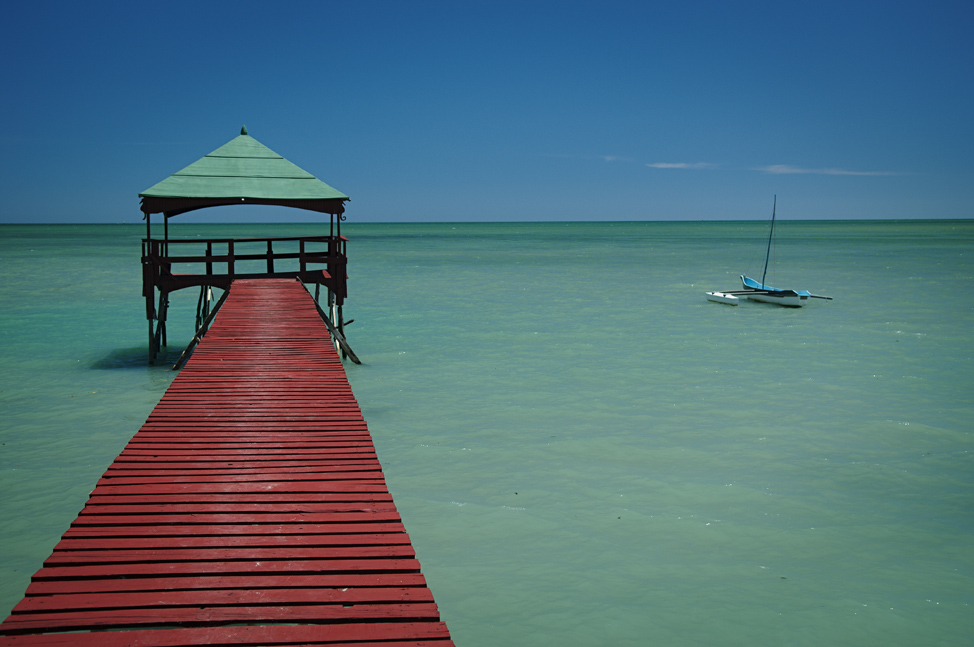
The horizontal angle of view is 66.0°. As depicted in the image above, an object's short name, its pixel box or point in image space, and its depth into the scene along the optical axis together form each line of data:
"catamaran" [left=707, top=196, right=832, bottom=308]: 24.81
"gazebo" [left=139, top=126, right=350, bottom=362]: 13.87
